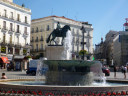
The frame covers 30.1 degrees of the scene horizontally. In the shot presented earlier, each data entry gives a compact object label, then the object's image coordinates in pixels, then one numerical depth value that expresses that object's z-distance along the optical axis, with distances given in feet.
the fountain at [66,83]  31.14
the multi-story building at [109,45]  363.97
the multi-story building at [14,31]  164.25
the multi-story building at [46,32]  231.91
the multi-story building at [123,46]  224.33
